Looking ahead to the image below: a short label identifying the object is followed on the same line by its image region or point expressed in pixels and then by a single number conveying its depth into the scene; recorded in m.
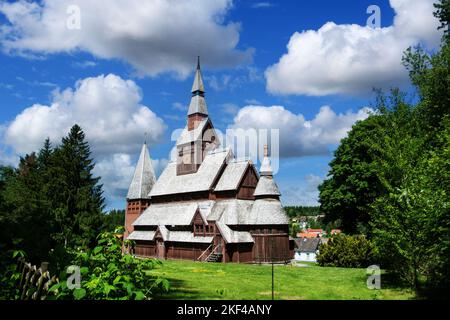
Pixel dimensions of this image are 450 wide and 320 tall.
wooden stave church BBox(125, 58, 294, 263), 40.44
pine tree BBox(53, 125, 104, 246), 49.31
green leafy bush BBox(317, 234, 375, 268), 34.31
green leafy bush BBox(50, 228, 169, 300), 5.46
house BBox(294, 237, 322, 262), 105.00
